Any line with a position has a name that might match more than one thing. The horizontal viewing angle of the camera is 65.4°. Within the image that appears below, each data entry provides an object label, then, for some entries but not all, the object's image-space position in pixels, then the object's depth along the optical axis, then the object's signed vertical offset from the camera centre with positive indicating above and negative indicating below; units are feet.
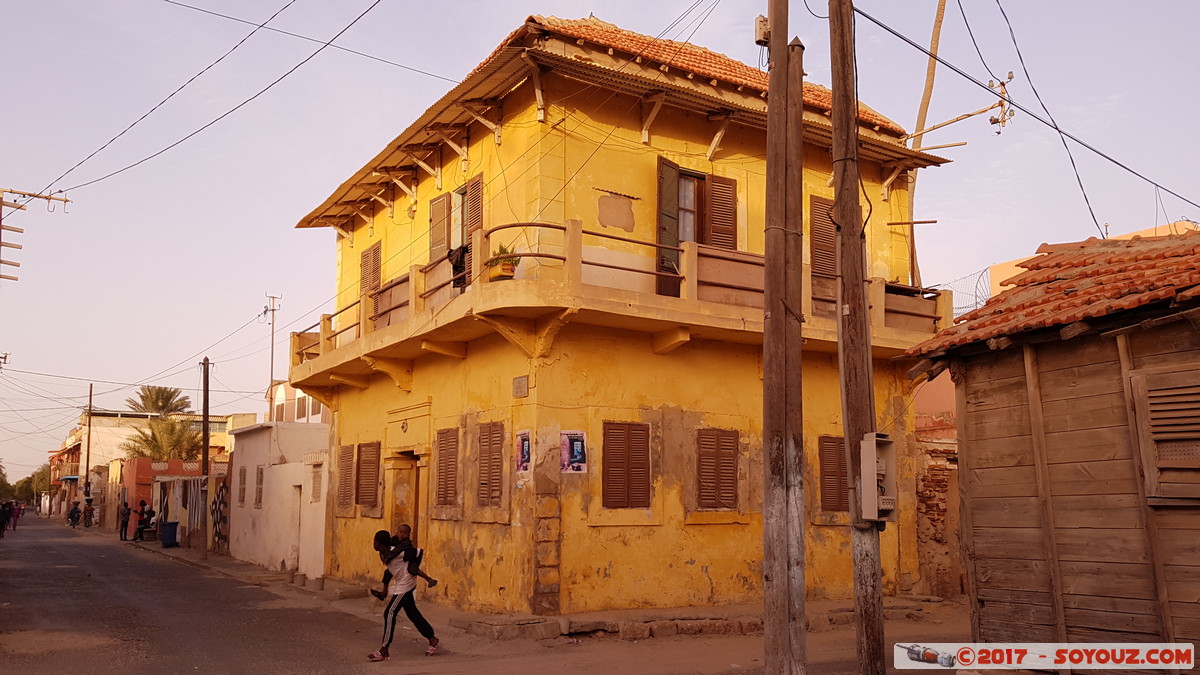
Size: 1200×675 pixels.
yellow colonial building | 43.16 +7.40
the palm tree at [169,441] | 179.63 +8.48
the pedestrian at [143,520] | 123.24 -4.59
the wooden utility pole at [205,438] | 103.93 +5.67
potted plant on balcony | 43.33 +9.96
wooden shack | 24.91 +0.89
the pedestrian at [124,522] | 128.36 -4.92
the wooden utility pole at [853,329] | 26.02 +4.23
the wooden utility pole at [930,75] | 80.79 +34.89
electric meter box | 25.66 -0.15
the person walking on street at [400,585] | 35.68 -3.89
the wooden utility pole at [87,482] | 188.54 +0.86
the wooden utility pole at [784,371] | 25.12 +2.96
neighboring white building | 68.64 -1.03
